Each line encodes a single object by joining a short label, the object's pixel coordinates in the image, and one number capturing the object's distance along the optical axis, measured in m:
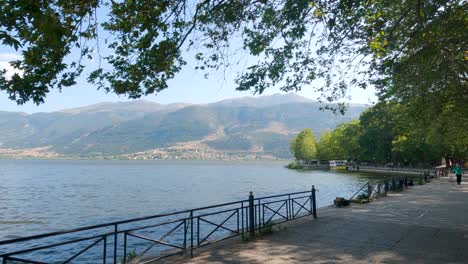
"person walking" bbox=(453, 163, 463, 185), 33.00
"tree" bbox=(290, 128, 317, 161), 135.62
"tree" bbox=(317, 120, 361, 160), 99.62
